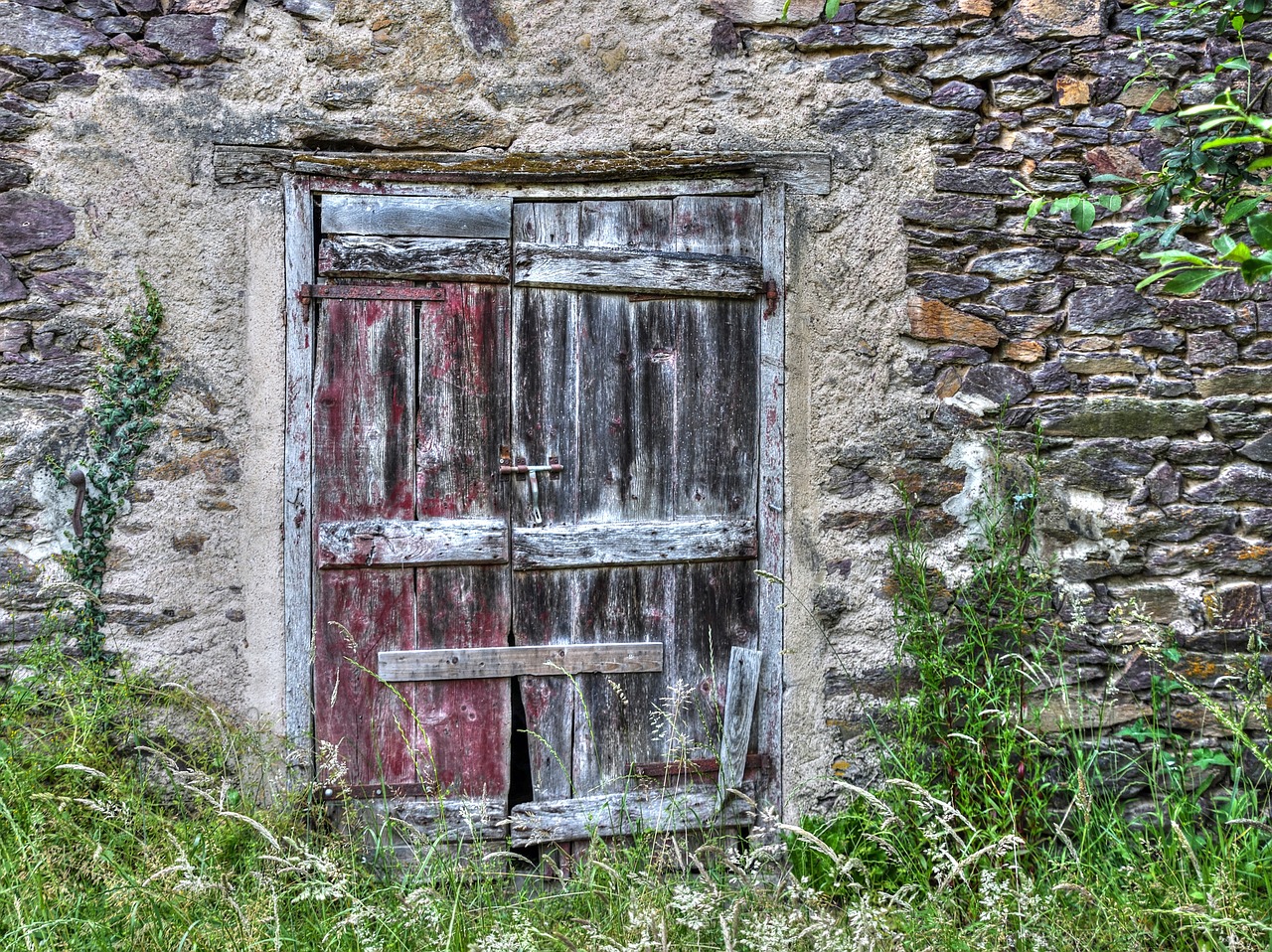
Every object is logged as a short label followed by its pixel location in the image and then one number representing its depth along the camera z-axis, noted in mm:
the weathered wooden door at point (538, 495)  2652
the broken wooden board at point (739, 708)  2762
